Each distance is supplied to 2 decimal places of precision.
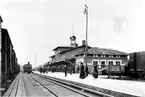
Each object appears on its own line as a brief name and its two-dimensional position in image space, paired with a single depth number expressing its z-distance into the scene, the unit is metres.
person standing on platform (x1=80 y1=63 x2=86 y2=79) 26.10
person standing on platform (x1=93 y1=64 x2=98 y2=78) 23.77
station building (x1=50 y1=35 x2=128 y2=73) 50.03
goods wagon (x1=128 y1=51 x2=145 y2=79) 25.77
